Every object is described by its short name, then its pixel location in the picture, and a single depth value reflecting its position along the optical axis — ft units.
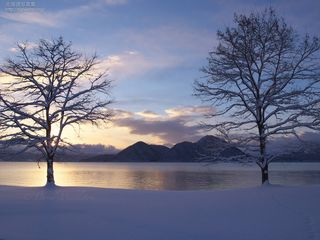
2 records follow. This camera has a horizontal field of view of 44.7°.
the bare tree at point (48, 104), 83.51
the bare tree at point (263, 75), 79.15
